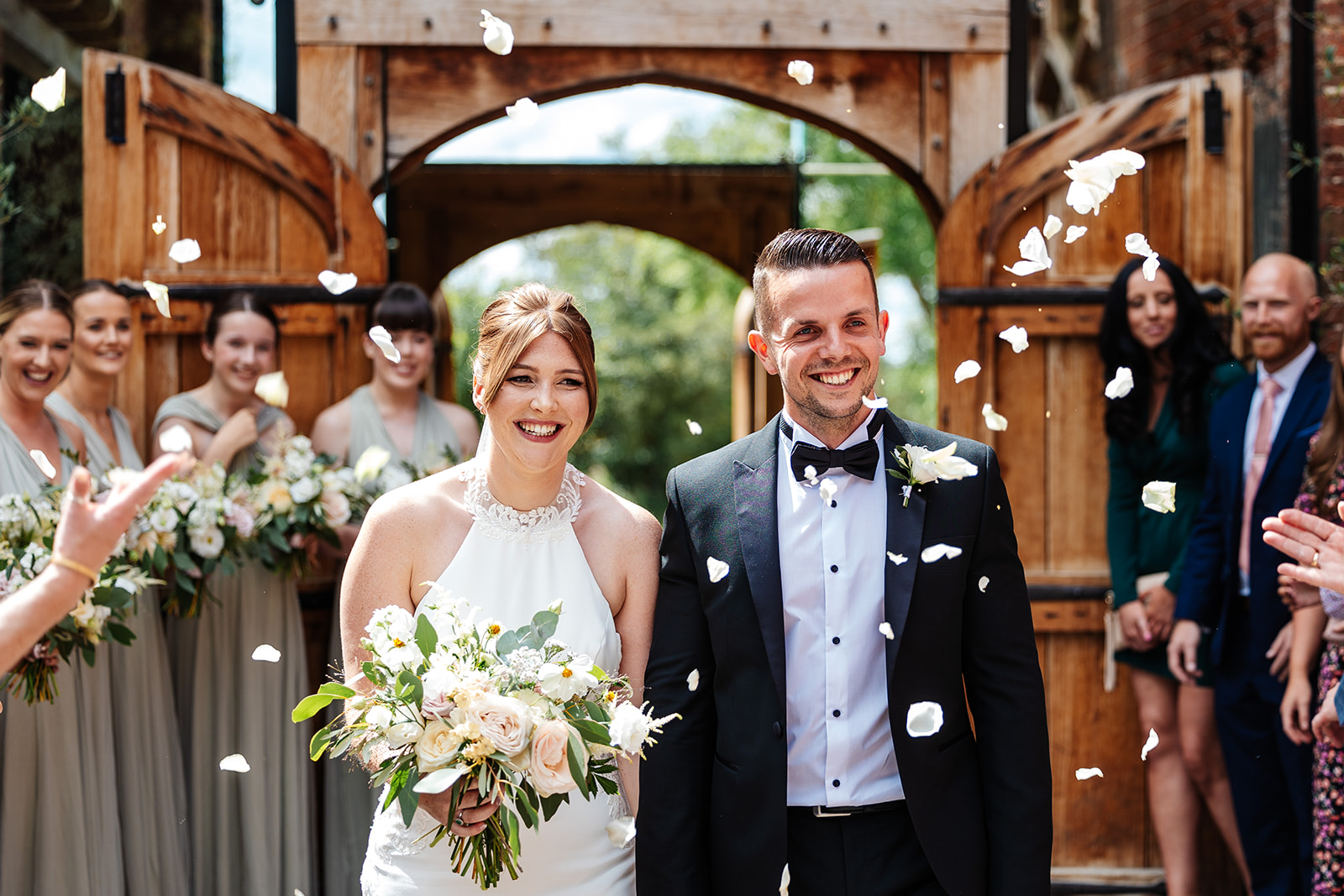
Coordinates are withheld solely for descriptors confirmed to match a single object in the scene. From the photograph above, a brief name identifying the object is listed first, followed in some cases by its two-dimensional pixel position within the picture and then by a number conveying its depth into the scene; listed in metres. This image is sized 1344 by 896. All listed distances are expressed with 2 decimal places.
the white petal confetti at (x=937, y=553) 2.54
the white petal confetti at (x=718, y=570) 2.58
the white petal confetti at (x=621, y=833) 2.80
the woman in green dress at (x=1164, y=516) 4.55
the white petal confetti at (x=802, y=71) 4.29
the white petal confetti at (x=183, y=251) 4.68
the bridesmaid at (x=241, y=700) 4.43
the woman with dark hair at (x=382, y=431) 4.62
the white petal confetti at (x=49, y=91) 3.67
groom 2.50
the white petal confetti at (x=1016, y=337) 3.92
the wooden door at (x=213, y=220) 4.73
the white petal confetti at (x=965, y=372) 4.36
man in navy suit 4.24
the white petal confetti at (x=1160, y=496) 4.08
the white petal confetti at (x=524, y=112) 3.89
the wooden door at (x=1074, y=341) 4.88
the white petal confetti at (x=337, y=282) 4.53
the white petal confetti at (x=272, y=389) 4.66
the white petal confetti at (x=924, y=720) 2.48
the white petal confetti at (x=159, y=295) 4.14
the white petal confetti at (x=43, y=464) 3.63
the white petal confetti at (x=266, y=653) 3.29
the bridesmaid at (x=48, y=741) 3.83
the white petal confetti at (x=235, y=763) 3.28
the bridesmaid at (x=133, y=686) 4.14
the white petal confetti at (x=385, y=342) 3.69
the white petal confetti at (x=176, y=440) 4.52
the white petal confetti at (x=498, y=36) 4.55
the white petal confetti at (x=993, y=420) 4.28
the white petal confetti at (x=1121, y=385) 4.43
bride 2.84
